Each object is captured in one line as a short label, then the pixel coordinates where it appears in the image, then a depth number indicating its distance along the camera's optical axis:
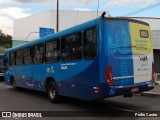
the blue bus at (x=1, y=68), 31.12
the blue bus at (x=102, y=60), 10.53
